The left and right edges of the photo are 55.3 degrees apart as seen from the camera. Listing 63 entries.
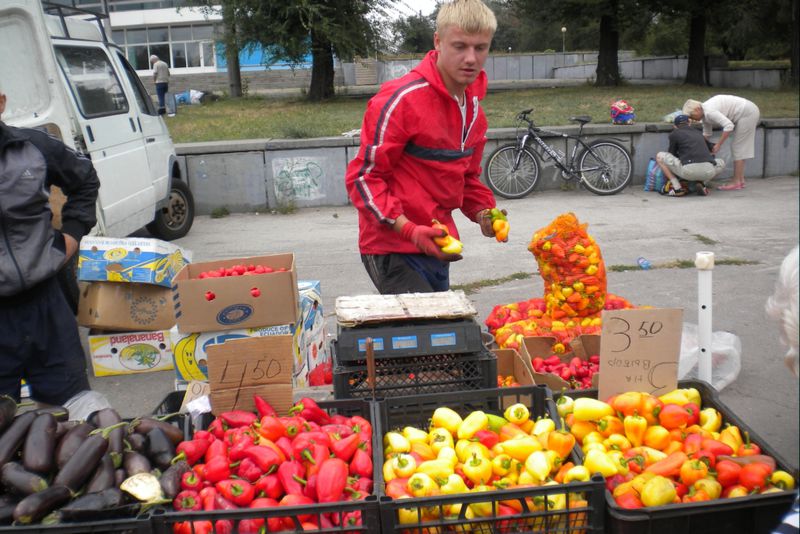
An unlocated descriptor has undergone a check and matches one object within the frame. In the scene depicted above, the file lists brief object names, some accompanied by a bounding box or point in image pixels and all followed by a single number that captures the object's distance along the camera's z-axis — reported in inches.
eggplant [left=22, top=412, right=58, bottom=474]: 92.5
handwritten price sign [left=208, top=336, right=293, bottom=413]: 111.8
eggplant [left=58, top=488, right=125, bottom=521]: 84.4
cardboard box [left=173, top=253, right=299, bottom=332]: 169.9
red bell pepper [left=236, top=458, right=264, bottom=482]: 96.5
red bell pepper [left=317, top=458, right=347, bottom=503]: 90.7
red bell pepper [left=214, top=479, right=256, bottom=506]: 92.3
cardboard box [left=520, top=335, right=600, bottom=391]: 169.0
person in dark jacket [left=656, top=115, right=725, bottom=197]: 438.6
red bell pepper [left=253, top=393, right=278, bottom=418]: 111.9
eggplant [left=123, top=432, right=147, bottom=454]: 100.3
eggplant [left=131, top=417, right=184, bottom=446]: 103.0
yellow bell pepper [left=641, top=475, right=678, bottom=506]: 86.5
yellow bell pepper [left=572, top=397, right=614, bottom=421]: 108.7
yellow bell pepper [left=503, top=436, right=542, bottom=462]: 98.1
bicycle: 462.6
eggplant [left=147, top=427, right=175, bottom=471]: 98.0
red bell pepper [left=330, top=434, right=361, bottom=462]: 99.6
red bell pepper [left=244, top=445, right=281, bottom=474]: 97.0
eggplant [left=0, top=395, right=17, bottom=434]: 99.1
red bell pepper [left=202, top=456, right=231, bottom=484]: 96.0
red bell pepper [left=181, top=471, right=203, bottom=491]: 93.3
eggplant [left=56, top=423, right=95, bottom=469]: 93.5
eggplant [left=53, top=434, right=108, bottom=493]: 89.5
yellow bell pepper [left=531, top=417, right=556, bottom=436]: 104.7
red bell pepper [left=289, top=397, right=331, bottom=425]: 110.7
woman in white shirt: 452.8
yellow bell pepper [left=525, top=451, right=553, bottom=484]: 92.8
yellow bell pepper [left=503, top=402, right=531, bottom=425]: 109.6
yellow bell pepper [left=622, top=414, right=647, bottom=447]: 104.9
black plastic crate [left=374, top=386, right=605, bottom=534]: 84.5
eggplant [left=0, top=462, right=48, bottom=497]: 88.9
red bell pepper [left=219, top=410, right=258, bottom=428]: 109.1
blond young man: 127.5
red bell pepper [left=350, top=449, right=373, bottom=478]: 97.8
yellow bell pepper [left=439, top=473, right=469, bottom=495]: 92.4
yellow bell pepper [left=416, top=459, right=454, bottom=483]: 95.5
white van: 235.1
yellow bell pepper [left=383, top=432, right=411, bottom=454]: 104.0
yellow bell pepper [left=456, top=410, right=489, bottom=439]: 106.4
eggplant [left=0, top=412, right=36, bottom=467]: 94.2
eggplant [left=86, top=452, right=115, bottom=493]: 89.7
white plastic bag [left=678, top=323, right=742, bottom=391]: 183.3
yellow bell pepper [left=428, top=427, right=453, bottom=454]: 103.5
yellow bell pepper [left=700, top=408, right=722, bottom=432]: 107.1
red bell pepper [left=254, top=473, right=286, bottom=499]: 94.9
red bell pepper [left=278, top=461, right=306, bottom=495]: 94.0
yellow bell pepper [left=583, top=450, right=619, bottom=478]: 94.8
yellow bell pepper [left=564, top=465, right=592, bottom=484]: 90.4
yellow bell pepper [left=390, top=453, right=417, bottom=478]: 96.7
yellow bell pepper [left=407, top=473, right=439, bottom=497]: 91.2
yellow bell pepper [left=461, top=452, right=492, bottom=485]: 95.4
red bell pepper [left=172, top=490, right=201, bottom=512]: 90.0
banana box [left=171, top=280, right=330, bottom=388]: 175.5
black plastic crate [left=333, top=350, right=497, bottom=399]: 117.1
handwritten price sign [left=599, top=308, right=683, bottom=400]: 112.1
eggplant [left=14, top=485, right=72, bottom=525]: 83.4
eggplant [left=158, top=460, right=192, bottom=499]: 90.9
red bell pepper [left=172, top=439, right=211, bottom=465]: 101.0
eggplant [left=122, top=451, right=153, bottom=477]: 94.6
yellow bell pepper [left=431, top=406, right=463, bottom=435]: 108.0
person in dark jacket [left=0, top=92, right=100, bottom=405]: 120.9
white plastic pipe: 125.0
